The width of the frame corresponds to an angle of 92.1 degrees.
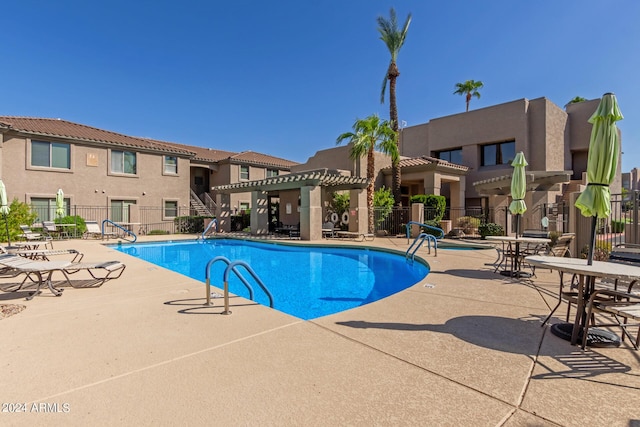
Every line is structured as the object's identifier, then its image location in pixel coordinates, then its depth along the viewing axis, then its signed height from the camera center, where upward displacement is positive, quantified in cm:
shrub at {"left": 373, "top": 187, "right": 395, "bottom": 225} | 2067 +84
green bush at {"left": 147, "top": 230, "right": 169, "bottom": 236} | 2257 -130
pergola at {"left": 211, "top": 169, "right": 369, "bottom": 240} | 1780 +129
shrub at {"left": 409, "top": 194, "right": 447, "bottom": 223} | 2020 +75
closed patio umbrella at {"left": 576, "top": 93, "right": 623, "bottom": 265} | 413 +76
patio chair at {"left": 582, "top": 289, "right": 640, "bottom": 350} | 314 -99
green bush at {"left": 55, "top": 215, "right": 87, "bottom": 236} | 1817 -46
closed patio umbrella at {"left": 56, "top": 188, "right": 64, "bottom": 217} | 1770 +71
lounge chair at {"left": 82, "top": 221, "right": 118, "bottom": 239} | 1723 -83
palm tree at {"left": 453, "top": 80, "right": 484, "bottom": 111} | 3347 +1403
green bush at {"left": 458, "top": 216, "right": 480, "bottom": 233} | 1927 -48
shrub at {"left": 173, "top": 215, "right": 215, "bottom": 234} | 2462 -70
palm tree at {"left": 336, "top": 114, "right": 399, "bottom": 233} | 1897 +470
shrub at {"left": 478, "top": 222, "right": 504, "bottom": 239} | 1708 -80
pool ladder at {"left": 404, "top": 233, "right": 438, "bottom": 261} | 1129 -138
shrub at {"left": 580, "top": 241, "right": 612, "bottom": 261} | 830 -102
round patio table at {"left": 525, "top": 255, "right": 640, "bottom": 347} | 340 -84
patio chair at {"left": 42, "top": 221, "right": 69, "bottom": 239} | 1574 -84
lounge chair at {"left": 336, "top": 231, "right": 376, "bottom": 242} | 1767 -121
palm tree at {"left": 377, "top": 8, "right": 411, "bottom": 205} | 2162 +1215
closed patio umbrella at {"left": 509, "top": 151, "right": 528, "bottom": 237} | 835 +78
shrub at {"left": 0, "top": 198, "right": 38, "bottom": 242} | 1439 -19
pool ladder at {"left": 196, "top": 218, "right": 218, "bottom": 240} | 1962 -112
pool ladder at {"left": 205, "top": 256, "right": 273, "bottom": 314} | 453 -102
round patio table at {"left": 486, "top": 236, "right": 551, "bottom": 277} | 731 -95
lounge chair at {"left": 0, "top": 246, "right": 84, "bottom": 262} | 811 -101
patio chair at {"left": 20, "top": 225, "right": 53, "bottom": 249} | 1292 -84
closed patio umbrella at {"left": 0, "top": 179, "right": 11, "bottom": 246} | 887 +36
